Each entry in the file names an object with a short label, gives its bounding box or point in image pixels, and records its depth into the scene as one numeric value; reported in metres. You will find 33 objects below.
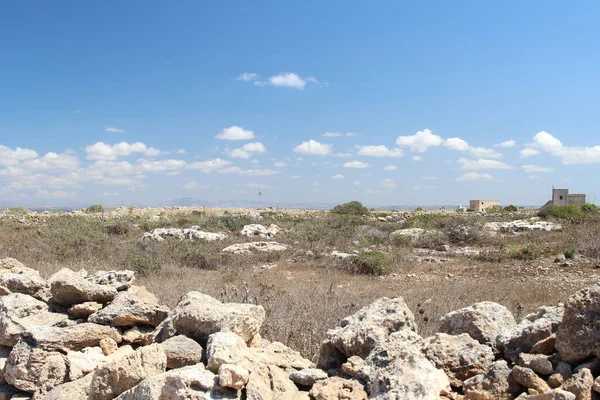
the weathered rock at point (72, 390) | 3.98
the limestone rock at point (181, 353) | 3.93
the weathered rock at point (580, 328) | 2.94
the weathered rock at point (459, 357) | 3.32
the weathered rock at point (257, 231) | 20.23
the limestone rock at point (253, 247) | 15.39
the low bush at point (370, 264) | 12.61
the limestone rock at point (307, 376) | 3.56
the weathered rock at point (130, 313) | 5.03
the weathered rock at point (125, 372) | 3.68
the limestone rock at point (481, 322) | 3.77
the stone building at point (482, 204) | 53.44
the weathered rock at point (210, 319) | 4.23
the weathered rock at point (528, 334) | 3.37
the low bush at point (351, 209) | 37.19
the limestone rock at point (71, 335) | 4.51
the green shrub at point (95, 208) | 42.22
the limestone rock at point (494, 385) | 2.96
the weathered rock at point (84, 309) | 5.40
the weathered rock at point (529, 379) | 2.85
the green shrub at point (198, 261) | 13.16
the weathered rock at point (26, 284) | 6.11
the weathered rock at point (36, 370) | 4.30
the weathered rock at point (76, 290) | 5.50
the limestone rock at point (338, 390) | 3.22
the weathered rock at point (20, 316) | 4.96
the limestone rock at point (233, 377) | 3.26
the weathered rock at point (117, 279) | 5.98
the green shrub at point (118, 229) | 20.00
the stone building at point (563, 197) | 45.34
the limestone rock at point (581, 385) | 2.65
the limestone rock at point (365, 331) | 3.81
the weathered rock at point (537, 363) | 2.98
